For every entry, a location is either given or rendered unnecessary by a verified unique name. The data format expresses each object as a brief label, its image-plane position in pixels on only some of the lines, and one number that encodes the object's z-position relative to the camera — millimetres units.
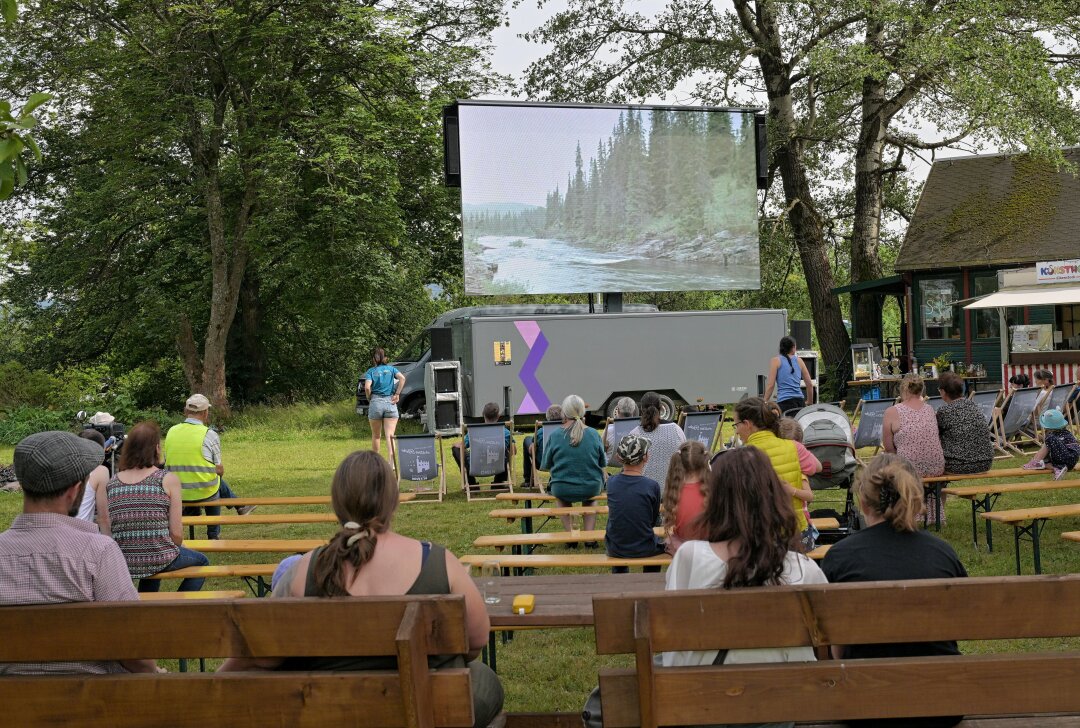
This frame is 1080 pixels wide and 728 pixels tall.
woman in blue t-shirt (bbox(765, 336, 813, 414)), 12195
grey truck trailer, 19484
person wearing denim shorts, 13938
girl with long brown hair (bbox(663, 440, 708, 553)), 5180
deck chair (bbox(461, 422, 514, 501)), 11508
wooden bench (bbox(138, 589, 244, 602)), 4918
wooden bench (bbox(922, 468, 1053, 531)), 8242
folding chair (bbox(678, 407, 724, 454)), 11828
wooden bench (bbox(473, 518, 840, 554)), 6055
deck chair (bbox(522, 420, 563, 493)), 10797
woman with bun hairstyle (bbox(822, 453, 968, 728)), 3289
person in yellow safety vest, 8227
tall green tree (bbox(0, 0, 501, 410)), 22703
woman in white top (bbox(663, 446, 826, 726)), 3145
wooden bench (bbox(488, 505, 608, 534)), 7160
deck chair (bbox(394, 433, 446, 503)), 11516
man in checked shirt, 3115
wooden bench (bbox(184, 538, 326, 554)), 6234
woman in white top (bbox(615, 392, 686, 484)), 7668
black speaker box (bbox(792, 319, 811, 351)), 21472
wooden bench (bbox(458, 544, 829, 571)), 5391
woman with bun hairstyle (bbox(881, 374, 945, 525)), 8336
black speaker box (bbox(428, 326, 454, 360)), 19047
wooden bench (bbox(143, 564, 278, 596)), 5699
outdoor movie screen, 19859
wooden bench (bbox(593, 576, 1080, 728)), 2834
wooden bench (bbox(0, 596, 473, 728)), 2834
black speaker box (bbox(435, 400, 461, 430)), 18312
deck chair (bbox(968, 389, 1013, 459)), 12688
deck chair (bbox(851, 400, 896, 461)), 12195
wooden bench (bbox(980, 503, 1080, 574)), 6445
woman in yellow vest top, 5993
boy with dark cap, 5598
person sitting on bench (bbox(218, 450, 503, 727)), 3029
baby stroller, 8469
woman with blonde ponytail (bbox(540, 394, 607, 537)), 8133
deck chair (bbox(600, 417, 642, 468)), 10461
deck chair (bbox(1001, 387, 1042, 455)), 12969
